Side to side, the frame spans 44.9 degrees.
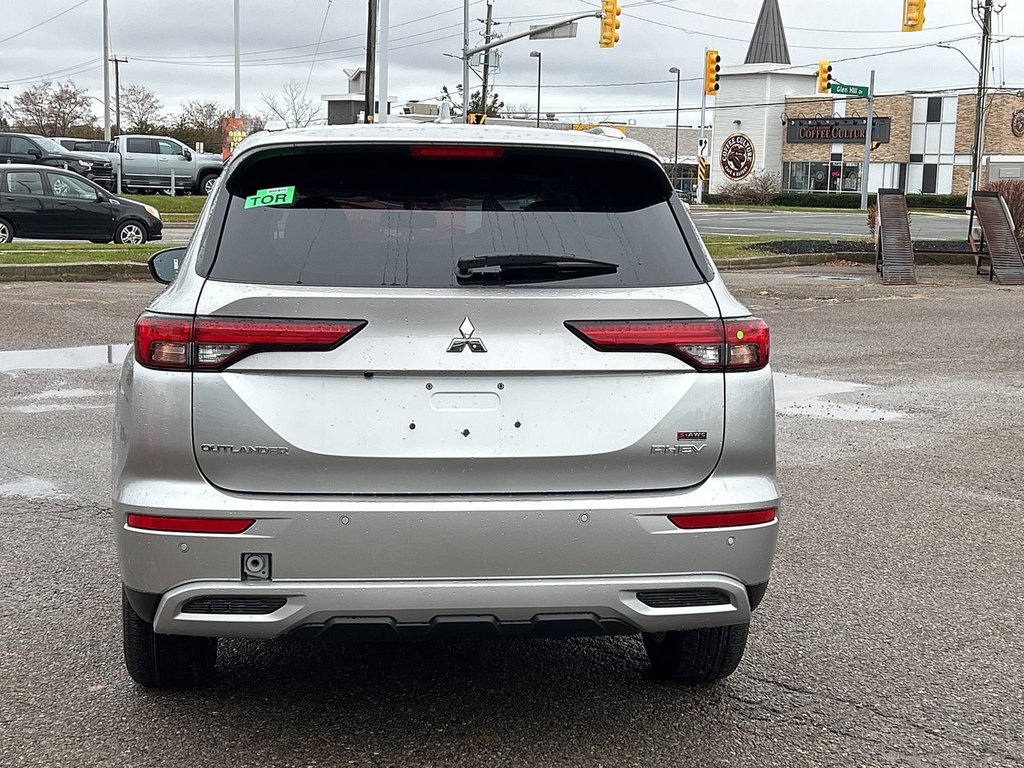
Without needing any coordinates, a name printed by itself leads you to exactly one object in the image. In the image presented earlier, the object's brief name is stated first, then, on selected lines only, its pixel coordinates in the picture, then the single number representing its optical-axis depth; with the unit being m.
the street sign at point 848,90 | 45.75
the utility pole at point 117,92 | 79.49
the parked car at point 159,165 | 39.91
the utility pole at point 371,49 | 36.22
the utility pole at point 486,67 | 49.23
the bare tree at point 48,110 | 85.94
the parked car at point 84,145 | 43.50
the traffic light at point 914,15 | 28.11
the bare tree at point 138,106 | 88.06
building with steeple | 81.12
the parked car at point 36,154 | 36.59
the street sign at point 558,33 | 32.12
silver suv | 3.25
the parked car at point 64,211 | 23.84
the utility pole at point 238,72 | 44.84
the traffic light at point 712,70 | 40.72
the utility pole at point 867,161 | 61.05
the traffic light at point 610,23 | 30.77
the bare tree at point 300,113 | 82.39
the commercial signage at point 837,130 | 79.06
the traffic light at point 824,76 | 40.37
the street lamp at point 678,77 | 86.92
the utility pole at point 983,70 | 32.97
